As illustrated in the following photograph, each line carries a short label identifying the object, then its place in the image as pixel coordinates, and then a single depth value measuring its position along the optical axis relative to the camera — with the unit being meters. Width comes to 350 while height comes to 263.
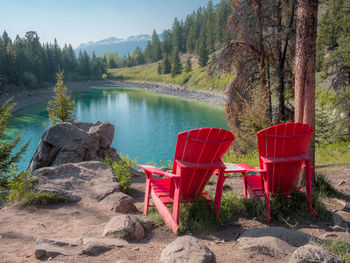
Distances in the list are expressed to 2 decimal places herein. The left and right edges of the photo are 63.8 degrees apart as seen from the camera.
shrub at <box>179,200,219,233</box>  2.75
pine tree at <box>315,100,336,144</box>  11.19
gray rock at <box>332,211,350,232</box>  2.79
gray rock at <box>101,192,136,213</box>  3.41
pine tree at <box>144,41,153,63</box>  93.19
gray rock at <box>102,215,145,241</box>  2.46
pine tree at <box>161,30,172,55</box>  88.00
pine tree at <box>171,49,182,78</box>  66.38
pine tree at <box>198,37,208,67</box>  62.69
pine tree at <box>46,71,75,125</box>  12.34
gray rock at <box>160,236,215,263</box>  1.95
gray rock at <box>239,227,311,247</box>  2.32
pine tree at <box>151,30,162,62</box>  90.00
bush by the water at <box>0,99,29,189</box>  6.64
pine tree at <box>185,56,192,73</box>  66.41
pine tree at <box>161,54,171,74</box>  75.46
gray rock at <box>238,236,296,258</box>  2.14
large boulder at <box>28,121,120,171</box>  6.16
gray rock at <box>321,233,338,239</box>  2.56
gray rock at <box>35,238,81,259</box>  2.08
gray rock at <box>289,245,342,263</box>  1.79
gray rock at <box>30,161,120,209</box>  3.79
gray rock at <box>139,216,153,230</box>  2.74
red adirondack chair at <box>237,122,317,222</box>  2.89
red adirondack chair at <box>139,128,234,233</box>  2.68
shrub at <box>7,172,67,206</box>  3.48
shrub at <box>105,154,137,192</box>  4.43
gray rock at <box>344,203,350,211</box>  3.40
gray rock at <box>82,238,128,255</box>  2.12
